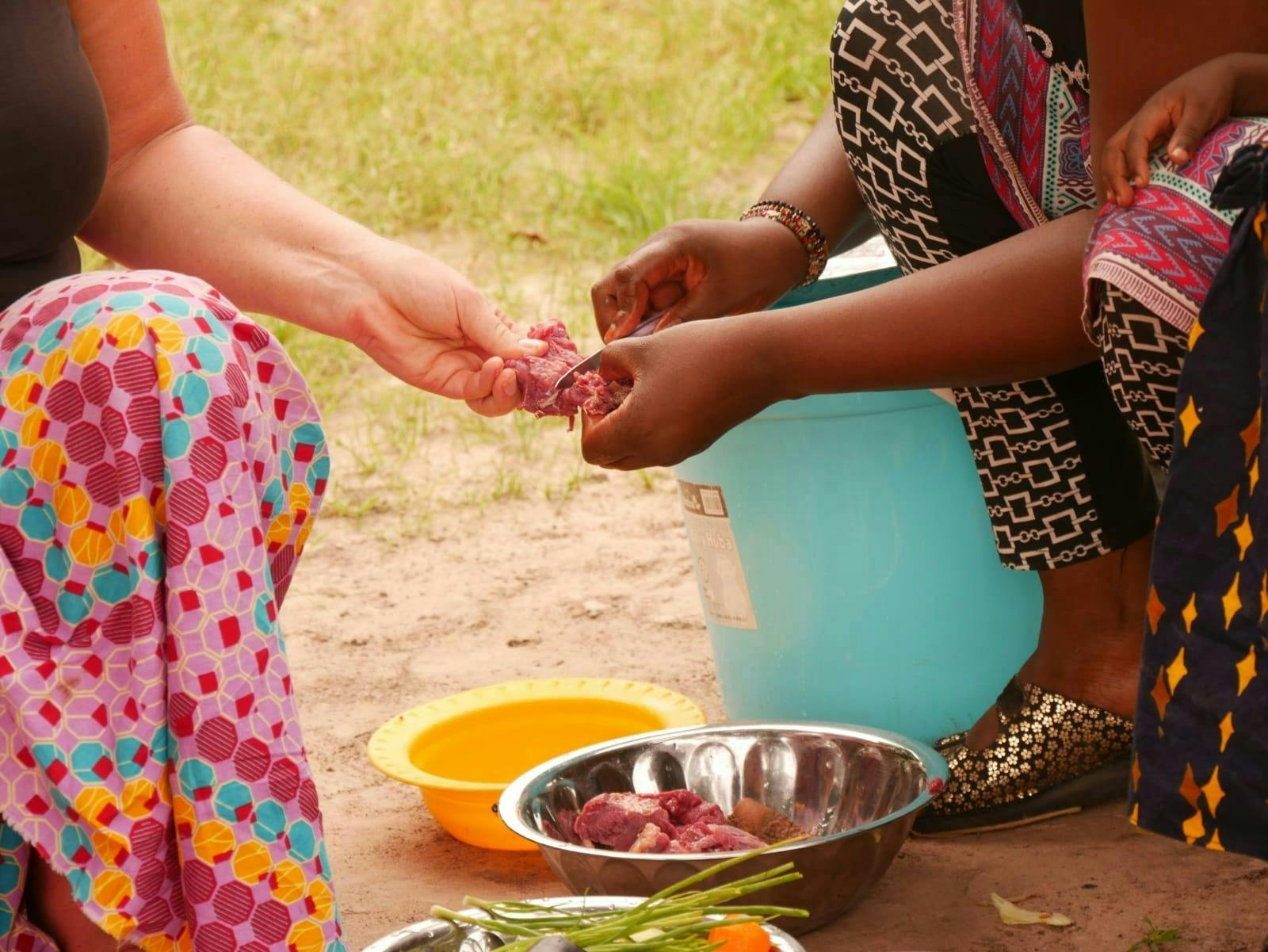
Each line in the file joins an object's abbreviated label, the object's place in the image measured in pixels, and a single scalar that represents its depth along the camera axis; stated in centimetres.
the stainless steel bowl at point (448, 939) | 291
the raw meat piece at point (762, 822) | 314
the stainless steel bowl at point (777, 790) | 304
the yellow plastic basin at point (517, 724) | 331
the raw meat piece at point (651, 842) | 307
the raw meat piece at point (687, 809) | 312
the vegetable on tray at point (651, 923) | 285
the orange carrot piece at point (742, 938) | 289
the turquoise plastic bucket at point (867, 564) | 324
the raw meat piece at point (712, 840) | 307
